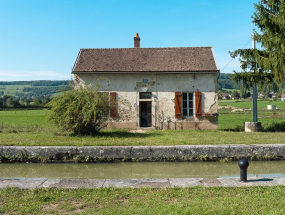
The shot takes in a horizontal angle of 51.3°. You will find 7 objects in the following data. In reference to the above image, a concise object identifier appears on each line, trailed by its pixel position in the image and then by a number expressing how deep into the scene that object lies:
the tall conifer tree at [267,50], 13.84
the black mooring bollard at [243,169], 6.18
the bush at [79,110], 12.66
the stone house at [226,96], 90.56
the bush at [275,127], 15.50
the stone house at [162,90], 16.58
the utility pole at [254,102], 15.76
